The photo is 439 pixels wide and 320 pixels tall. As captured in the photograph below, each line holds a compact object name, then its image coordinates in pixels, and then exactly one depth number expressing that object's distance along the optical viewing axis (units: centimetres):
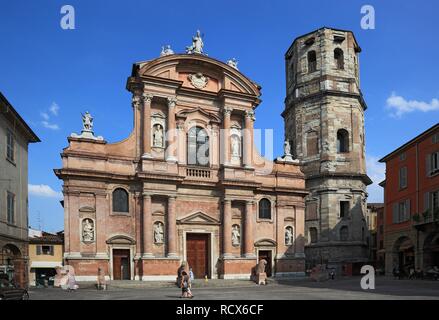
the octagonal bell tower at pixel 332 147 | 4219
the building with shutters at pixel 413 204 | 3306
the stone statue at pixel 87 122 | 2920
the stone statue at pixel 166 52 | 3237
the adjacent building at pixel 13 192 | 2300
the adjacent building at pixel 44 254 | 4628
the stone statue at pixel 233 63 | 3457
